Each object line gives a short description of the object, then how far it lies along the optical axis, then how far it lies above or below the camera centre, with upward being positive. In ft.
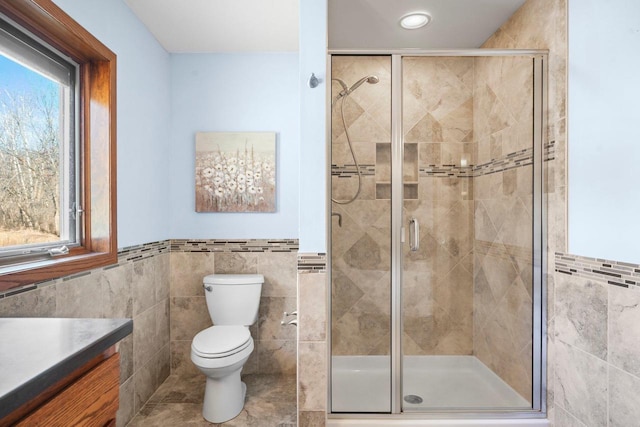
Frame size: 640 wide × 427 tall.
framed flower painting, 8.34 +0.92
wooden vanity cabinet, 1.98 -1.25
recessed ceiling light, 6.86 +3.89
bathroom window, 4.54 +0.99
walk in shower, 5.86 -0.25
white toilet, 6.23 -2.57
